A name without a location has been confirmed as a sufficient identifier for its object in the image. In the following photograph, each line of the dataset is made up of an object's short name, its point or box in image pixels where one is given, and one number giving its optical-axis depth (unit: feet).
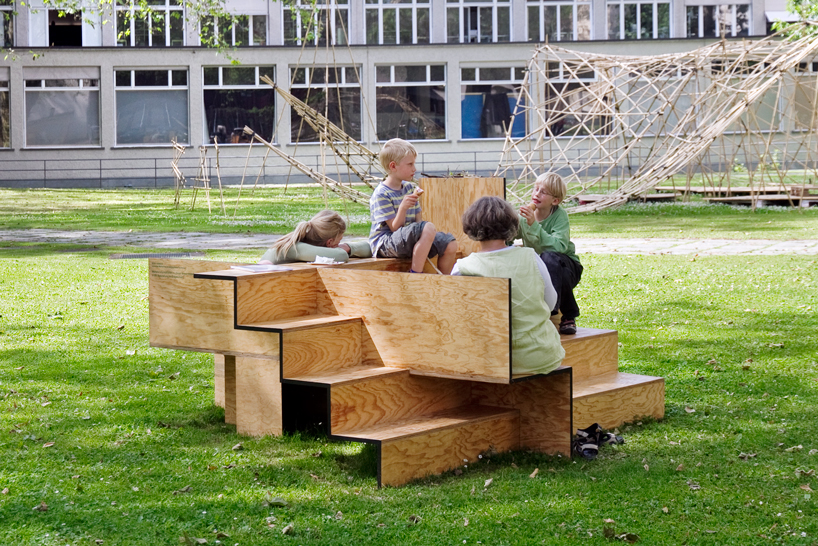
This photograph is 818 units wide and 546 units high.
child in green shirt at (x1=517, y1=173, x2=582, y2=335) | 36.68
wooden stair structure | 29.48
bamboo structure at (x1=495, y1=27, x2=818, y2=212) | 112.47
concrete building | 227.20
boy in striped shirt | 38.47
